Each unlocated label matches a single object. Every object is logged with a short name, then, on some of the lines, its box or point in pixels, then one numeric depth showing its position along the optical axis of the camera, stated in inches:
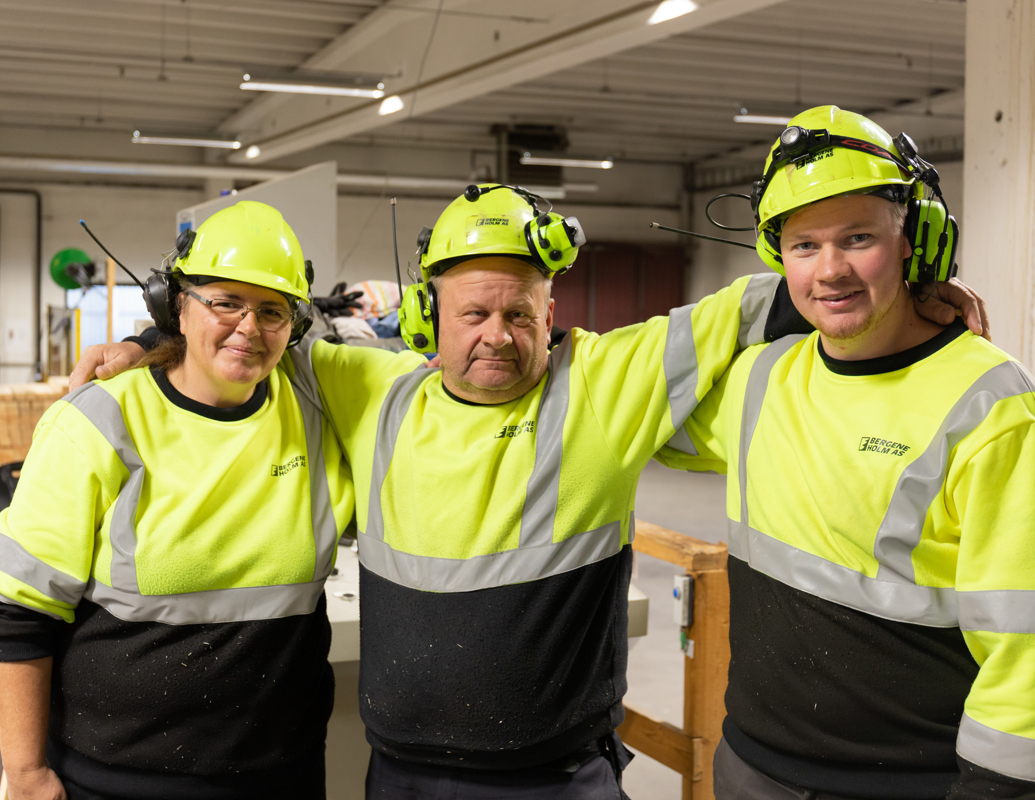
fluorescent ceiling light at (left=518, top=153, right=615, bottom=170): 471.2
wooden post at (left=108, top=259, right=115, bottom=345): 191.8
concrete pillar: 147.1
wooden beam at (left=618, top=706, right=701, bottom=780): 104.0
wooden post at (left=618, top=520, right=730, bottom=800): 101.3
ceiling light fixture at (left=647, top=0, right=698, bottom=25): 235.3
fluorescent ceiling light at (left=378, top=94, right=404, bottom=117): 364.2
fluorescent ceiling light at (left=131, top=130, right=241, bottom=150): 394.1
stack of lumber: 141.4
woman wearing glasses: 68.0
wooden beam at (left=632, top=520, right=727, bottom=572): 101.5
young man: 53.3
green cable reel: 324.2
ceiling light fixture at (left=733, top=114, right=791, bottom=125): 370.6
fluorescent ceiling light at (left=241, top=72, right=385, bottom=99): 299.1
